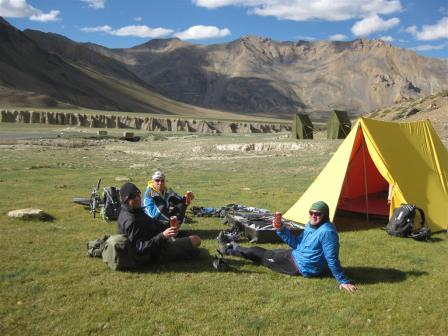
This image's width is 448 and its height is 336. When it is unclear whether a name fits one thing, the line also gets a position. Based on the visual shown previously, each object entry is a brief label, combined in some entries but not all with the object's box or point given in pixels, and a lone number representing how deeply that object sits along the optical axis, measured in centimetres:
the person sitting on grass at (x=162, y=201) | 933
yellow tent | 1105
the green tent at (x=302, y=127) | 4391
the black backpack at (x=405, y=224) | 1024
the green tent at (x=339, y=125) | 4022
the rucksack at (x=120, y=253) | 768
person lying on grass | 720
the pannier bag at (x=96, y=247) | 852
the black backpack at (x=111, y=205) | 1151
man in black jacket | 760
